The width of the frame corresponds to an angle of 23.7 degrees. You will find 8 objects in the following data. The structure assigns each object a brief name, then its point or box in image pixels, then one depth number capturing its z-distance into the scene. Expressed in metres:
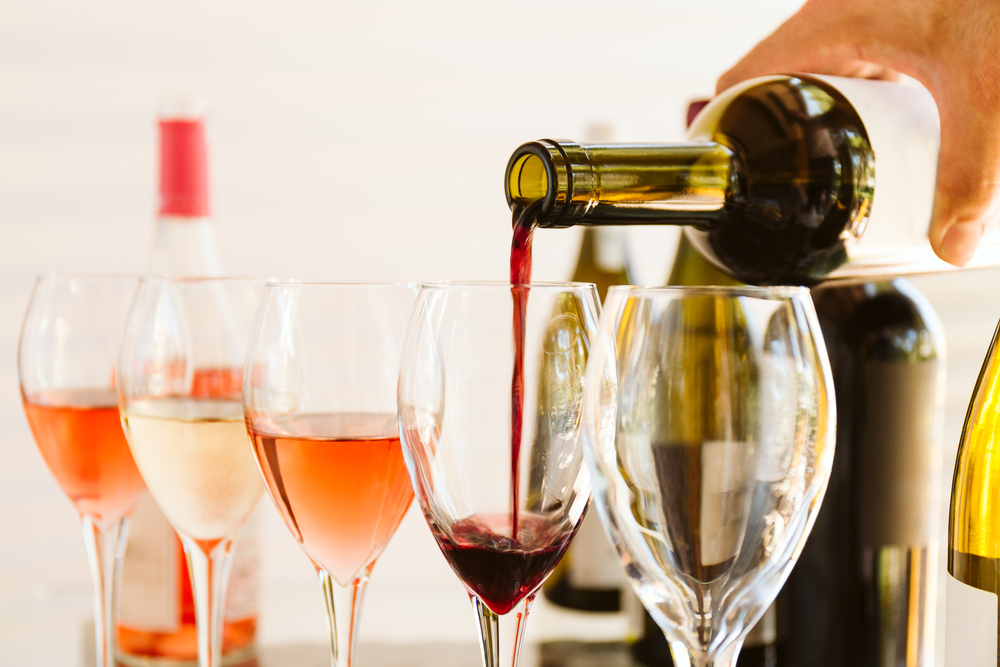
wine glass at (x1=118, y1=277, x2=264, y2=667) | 0.87
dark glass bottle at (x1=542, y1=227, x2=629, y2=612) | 1.04
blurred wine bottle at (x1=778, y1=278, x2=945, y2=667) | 0.88
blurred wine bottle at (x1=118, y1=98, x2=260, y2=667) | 0.96
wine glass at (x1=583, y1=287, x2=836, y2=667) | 0.74
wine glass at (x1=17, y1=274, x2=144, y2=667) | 0.93
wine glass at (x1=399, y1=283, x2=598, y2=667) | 0.79
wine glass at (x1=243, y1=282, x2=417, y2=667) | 0.83
